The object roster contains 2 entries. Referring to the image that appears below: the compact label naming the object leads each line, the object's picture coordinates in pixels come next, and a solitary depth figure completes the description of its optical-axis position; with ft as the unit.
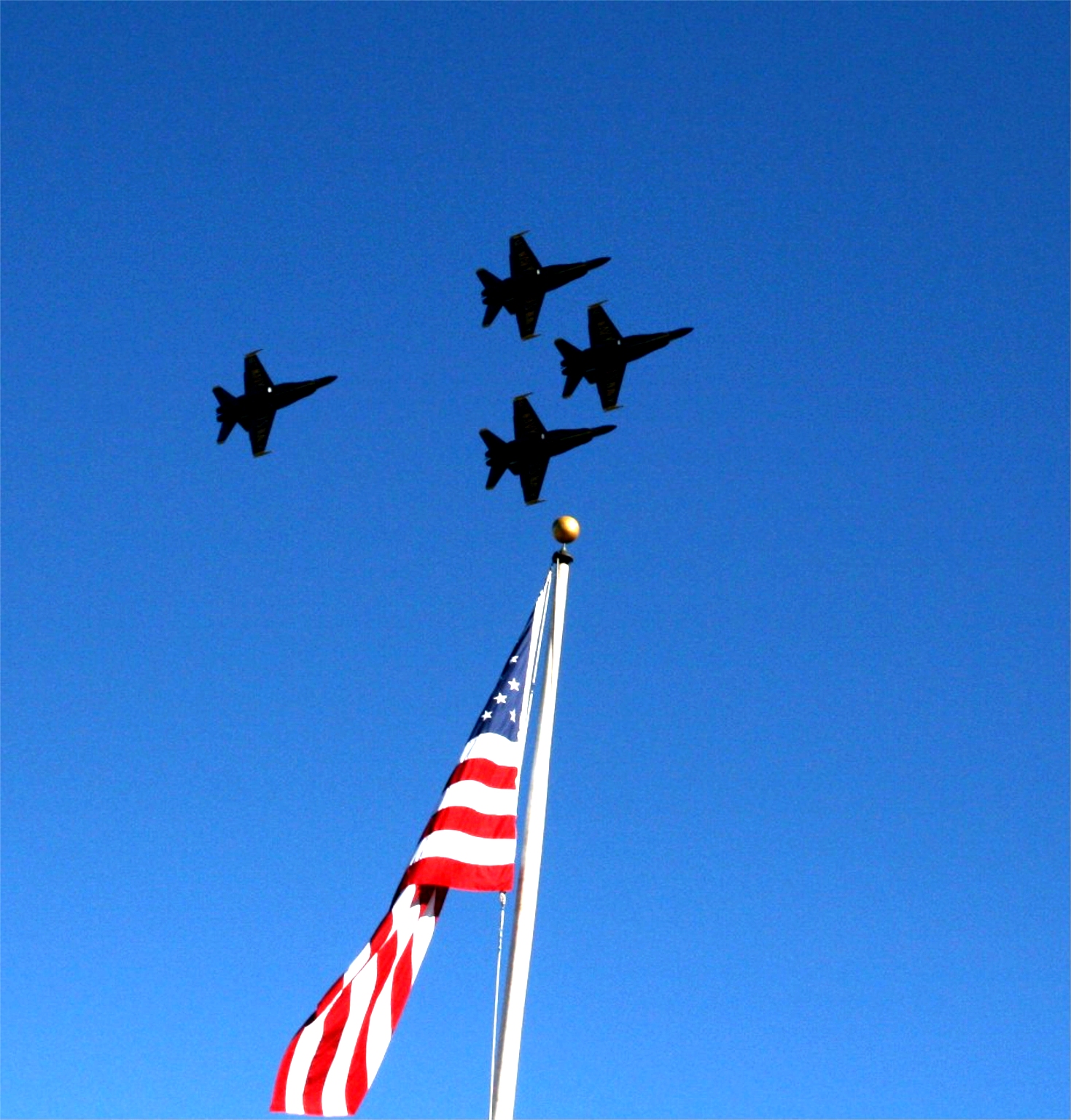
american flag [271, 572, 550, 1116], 69.31
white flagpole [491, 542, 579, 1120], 67.15
